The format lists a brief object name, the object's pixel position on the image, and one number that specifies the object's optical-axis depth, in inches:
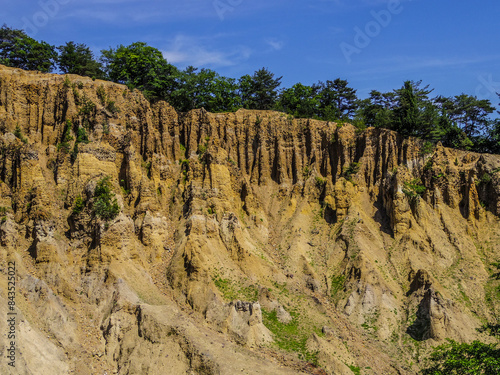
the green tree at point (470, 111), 2942.9
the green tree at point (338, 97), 3117.6
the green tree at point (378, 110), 2618.1
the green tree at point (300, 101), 2854.3
